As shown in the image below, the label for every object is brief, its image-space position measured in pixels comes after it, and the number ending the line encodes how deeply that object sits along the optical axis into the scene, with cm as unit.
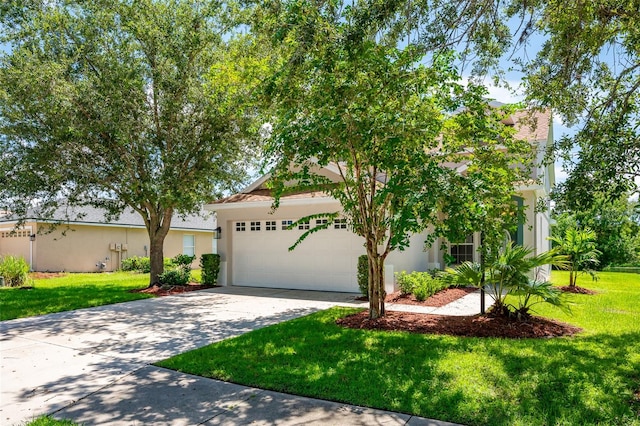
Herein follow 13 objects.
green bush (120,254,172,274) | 2223
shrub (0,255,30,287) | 1560
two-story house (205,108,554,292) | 1303
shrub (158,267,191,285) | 1474
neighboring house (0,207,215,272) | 2111
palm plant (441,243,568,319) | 747
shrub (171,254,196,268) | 1830
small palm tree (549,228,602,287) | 1344
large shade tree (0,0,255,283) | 1202
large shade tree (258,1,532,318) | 598
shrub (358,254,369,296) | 1162
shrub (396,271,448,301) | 1116
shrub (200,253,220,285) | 1540
